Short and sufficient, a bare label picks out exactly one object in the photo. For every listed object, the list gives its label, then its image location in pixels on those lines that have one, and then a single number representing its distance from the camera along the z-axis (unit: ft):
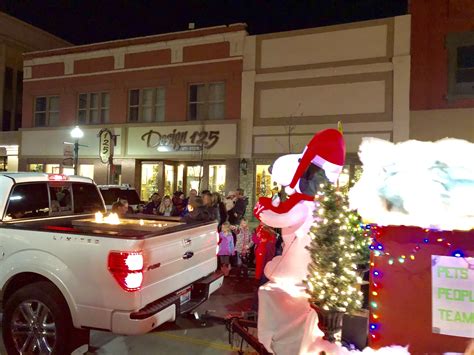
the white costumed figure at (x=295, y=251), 11.78
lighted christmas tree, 11.35
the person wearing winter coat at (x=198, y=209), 25.86
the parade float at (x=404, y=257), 9.13
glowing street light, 52.66
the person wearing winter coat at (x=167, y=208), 36.10
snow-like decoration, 9.16
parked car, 41.45
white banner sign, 9.04
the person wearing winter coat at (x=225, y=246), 28.22
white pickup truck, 12.55
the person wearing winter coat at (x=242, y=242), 30.42
